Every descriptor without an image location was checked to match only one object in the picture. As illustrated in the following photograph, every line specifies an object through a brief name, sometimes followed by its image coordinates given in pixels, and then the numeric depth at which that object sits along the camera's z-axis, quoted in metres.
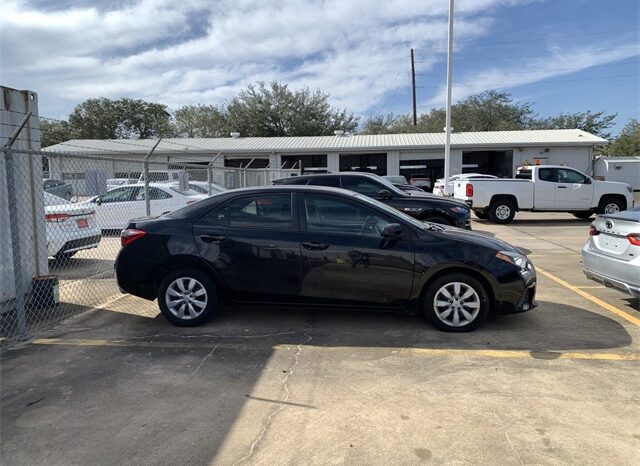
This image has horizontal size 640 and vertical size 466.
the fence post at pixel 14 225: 4.82
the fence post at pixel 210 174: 10.12
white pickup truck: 16.17
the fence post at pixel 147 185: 7.56
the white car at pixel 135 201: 12.52
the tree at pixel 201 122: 50.41
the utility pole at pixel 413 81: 49.72
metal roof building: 30.58
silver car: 5.52
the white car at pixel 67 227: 8.48
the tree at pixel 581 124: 50.97
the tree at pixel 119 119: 53.53
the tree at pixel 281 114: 47.22
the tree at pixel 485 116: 48.91
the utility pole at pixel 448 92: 20.44
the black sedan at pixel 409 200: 10.29
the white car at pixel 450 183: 21.65
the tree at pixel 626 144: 45.84
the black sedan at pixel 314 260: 5.21
